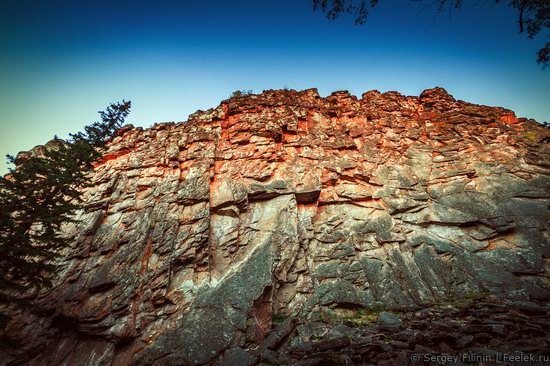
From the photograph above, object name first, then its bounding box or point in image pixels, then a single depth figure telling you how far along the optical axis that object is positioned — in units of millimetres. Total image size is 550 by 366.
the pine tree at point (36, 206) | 10195
